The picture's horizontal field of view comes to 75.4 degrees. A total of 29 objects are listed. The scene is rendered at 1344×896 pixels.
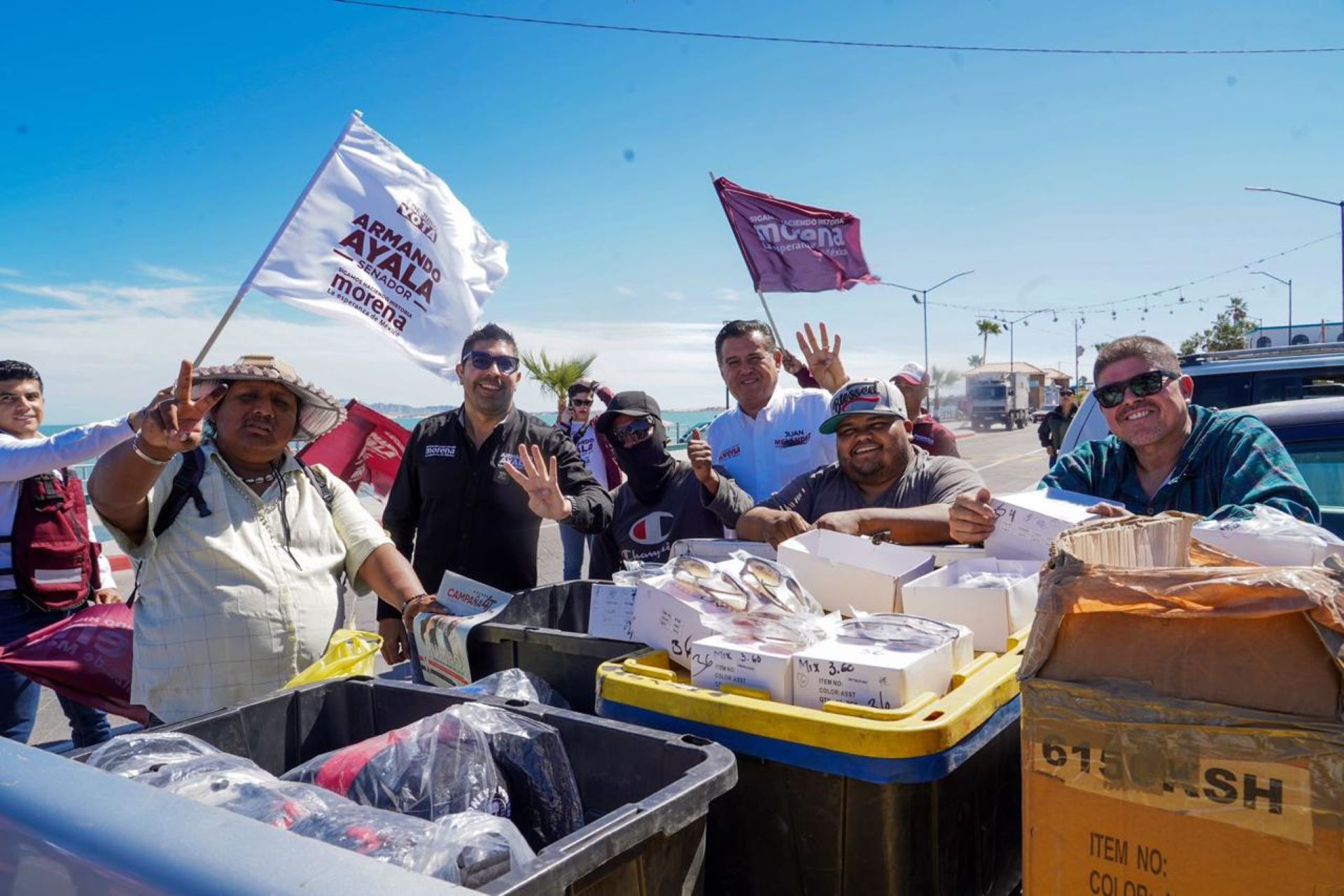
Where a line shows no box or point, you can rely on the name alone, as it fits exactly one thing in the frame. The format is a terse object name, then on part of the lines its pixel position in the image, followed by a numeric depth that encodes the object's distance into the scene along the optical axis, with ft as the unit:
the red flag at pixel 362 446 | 17.22
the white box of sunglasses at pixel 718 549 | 8.61
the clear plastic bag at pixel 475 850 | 3.88
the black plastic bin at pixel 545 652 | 7.00
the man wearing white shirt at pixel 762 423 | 14.23
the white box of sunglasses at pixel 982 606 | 6.12
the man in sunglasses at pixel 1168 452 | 8.79
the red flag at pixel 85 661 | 10.58
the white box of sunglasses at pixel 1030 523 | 7.19
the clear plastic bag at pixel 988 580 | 6.39
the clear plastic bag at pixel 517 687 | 6.57
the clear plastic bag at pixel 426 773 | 4.95
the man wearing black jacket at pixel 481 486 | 13.23
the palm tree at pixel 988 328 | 359.05
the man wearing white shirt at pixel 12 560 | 12.34
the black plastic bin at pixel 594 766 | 3.93
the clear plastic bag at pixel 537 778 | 5.18
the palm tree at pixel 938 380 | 222.89
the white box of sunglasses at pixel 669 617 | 6.16
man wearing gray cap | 10.85
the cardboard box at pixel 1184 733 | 3.70
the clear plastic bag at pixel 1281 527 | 6.09
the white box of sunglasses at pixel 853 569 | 7.00
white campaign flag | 17.49
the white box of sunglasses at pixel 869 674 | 4.98
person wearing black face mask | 12.83
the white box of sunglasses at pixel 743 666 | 5.27
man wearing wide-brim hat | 8.82
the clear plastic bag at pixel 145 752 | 5.06
